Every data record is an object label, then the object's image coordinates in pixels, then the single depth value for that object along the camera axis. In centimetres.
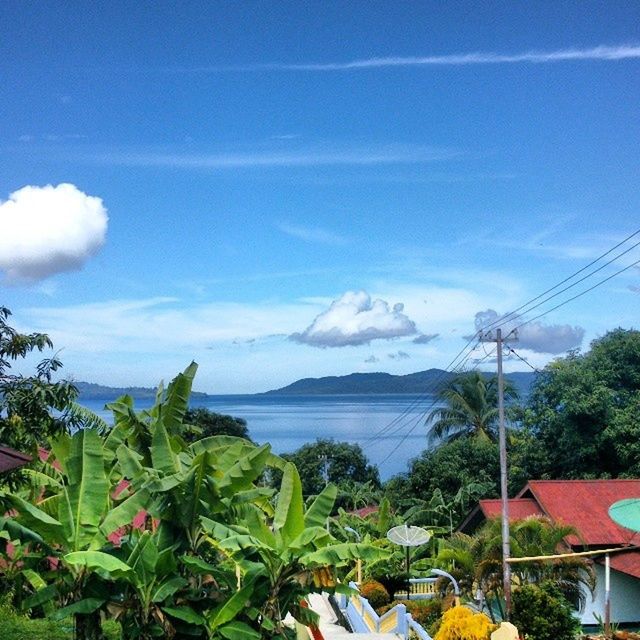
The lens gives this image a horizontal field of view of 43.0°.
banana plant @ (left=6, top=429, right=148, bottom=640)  1141
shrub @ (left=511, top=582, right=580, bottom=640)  1482
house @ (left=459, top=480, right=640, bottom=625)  2080
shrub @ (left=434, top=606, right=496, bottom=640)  1266
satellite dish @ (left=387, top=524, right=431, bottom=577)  2073
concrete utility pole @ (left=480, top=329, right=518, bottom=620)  1633
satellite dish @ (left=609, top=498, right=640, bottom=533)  1431
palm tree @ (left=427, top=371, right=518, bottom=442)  4450
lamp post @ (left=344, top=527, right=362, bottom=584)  2262
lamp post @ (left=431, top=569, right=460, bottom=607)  1683
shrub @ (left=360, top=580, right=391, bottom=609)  2128
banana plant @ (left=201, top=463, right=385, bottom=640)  1148
